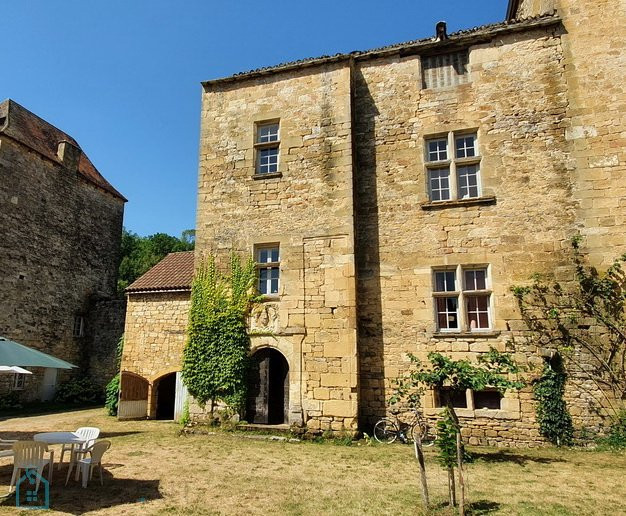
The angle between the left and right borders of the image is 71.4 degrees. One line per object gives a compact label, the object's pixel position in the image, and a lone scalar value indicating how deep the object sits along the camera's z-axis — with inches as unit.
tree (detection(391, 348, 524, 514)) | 208.4
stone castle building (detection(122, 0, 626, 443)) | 376.2
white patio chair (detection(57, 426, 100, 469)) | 262.5
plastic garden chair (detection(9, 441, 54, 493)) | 221.5
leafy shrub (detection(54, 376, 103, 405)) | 694.5
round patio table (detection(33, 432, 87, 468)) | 251.1
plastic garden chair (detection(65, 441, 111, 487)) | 245.6
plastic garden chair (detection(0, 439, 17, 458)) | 236.2
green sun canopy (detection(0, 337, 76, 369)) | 268.5
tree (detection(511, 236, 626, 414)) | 344.5
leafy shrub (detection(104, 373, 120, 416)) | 541.3
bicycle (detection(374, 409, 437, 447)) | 370.6
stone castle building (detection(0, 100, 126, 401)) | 650.8
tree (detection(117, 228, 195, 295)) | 1306.8
